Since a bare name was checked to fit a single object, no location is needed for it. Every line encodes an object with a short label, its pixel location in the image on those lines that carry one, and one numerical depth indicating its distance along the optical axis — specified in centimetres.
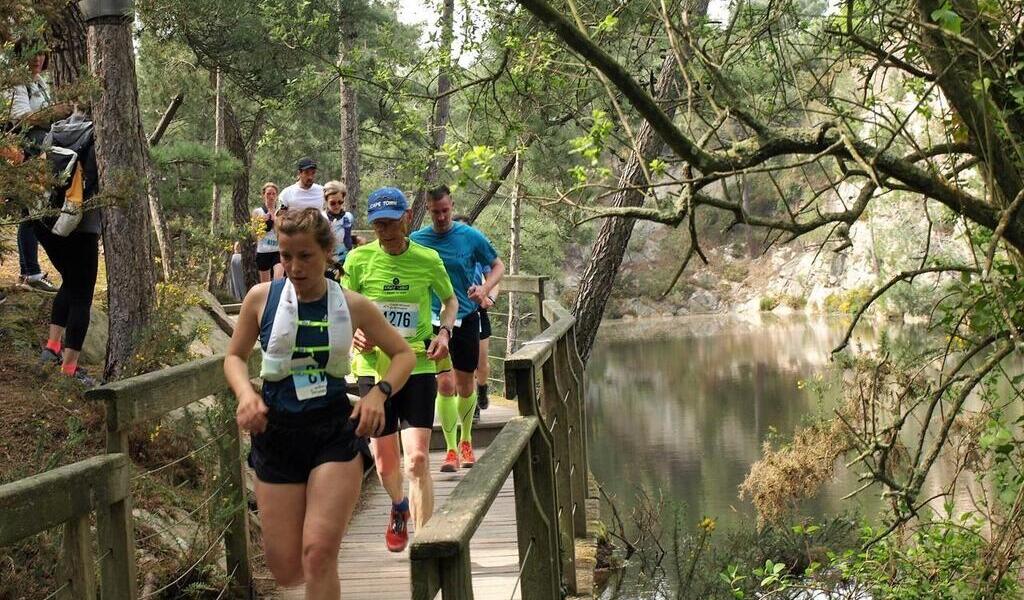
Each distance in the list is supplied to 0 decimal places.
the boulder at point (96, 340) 856
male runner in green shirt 535
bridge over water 254
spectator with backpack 701
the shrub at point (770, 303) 6006
